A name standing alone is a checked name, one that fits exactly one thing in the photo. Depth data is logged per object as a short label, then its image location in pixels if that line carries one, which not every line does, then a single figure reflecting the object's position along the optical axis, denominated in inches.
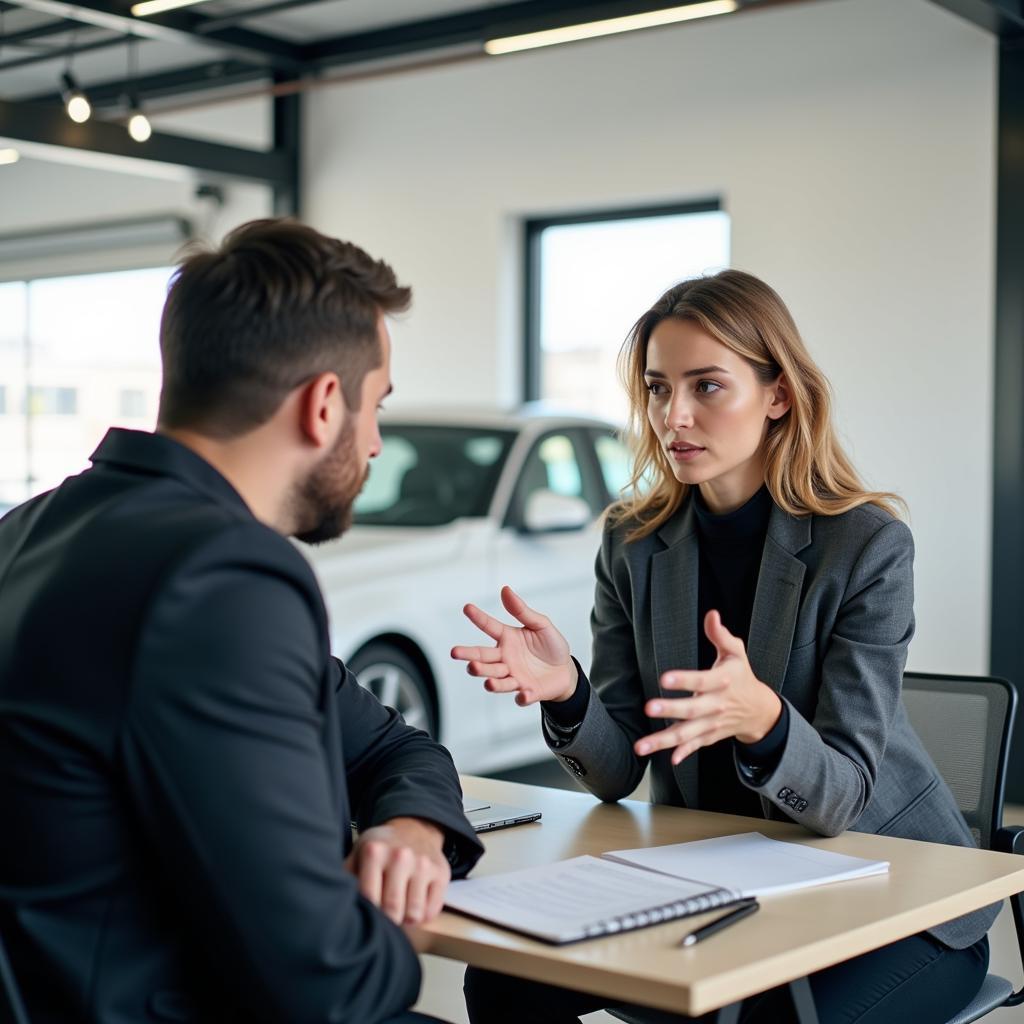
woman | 79.2
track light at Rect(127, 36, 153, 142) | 276.5
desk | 54.4
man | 50.0
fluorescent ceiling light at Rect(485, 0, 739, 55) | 242.7
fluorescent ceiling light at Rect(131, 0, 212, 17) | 270.1
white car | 202.2
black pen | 57.6
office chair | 97.0
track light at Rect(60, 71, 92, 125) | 265.9
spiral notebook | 60.0
